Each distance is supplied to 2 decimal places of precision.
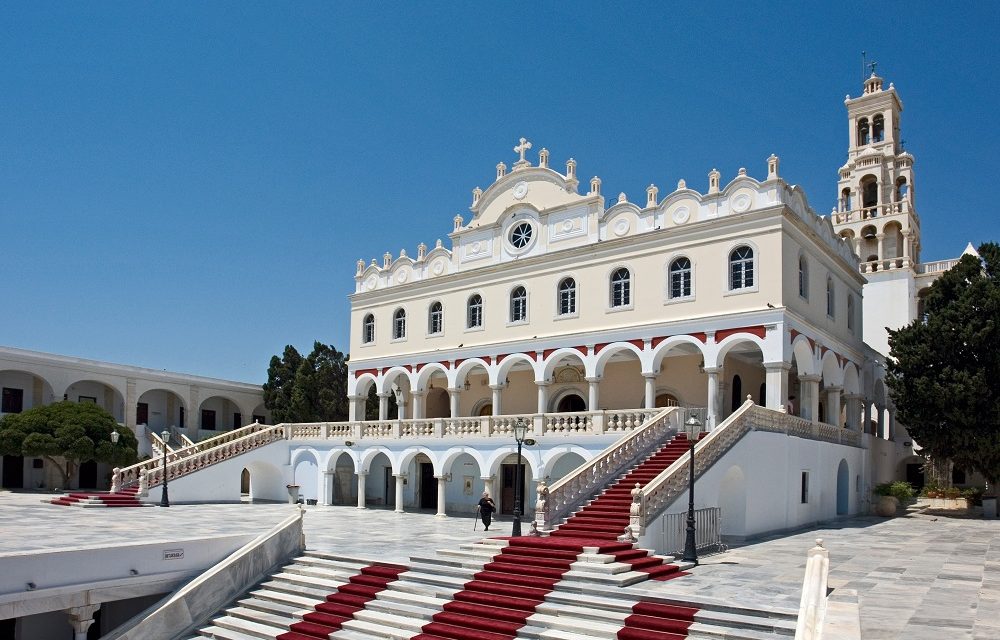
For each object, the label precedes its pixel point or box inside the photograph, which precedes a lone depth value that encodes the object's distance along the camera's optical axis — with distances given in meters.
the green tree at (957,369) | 29.48
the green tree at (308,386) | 48.59
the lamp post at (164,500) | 30.27
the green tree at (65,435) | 35.62
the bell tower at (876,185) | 49.34
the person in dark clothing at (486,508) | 24.17
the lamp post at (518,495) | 19.77
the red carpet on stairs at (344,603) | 15.61
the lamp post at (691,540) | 17.38
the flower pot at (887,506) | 30.73
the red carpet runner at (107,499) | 29.85
